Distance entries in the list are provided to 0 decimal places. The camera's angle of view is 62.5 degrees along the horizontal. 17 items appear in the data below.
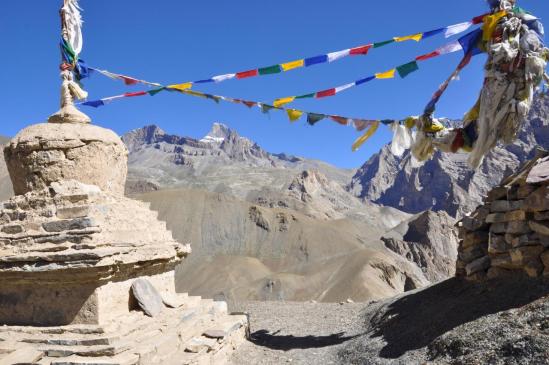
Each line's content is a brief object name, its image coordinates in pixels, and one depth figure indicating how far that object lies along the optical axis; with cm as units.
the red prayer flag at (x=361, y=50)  805
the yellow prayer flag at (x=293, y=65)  838
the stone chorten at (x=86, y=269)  584
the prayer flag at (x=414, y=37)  771
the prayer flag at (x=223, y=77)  881
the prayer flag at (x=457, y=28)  748
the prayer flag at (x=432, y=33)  759
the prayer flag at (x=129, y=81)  954
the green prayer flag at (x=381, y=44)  784
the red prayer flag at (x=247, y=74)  873
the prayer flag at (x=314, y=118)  916
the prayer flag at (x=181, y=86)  914
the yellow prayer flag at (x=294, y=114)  920
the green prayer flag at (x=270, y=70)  853
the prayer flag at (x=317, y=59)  824
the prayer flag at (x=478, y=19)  742
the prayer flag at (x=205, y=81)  881
